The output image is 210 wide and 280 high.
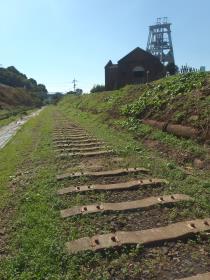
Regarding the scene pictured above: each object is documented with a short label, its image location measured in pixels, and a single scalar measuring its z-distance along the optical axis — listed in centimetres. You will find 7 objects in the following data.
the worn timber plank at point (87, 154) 573
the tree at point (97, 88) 3012
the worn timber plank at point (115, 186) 372
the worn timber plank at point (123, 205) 312
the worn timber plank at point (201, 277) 208
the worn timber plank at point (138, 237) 248
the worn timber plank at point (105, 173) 432
